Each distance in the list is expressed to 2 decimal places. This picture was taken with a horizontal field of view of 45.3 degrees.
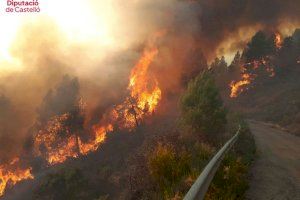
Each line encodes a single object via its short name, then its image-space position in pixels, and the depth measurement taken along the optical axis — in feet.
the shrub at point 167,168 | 28.27
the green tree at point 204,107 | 64.95
